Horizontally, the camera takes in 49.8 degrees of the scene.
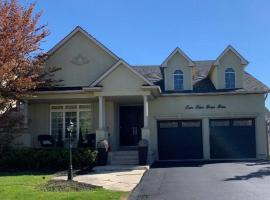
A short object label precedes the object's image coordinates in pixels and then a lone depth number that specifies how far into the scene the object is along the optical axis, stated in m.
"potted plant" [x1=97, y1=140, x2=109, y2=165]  14.35
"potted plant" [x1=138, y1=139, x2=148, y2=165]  14.04
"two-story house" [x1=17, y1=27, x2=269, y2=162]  16.46
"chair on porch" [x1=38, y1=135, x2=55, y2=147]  15.97
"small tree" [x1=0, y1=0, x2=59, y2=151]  11.08
